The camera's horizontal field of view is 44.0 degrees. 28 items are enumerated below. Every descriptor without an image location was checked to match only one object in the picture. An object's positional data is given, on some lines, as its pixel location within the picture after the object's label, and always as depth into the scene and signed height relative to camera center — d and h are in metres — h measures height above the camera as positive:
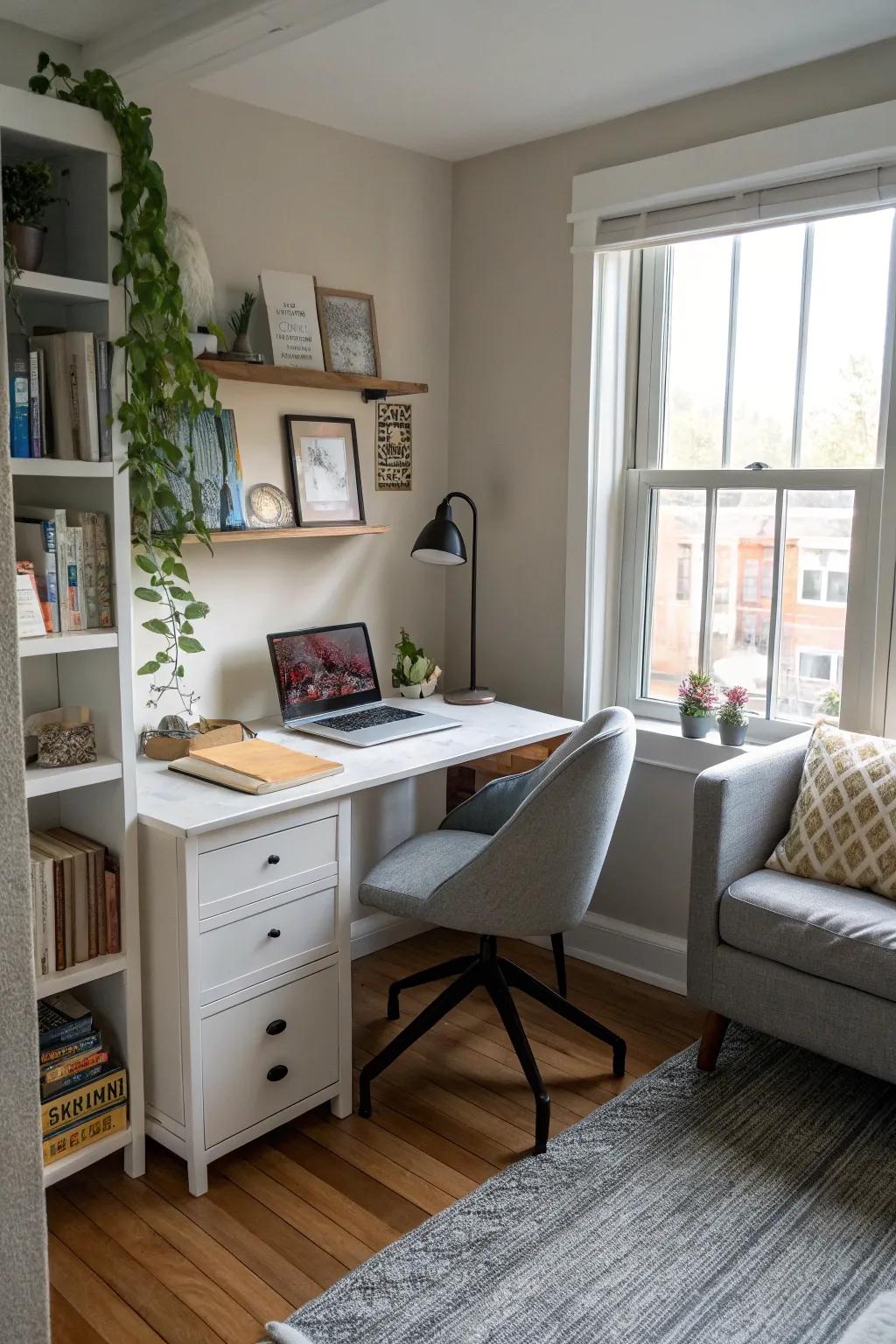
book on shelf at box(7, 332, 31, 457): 2.04 +0.20
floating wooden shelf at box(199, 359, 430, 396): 2.61 +0.36
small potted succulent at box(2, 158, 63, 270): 2.02 +0.57
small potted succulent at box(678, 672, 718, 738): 3.05 -0.50
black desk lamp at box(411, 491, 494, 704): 3.04 -0.06
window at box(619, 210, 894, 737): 2.78 +0.17
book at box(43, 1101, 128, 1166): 2.17 -1.22
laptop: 2.87 -0.47
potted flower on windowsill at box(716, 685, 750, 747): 2.98 -0.52
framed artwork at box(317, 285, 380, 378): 3.05 +0.52
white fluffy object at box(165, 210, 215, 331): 2.52 +0.57
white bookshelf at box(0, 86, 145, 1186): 2.03 -0.23
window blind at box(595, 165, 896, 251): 2.60 +0.78
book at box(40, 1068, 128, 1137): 2.17 -1.16
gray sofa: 2.31 -0.89
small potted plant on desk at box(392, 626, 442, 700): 3.29 -0.44
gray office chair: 2.32 -0.79
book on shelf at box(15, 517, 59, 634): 2.09 -0.08
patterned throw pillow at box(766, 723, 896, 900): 2.50 -0.67
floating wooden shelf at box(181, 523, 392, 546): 2.70 -0.03
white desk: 2.20 -0.90
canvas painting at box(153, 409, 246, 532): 2.66 +0.12
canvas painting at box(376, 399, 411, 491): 3.30 +0.22
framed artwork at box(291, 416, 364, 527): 3.02 +0.14
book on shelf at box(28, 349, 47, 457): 2.07 +0.21
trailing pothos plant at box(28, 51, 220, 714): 2.08 +0.32
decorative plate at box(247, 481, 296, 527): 2.90 +0.03
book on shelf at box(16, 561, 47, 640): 2.04 -0.16
